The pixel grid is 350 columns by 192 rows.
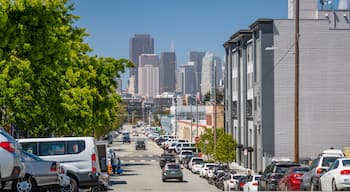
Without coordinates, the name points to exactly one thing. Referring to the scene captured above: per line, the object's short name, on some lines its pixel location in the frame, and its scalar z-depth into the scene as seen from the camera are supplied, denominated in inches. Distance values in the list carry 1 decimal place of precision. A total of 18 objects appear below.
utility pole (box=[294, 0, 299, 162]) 1483.8
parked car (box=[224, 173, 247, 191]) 1627.0
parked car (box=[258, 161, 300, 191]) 1242.6
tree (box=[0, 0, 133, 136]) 986.6
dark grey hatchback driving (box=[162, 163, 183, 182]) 2159.2
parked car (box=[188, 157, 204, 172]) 2767.2
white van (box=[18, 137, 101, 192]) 1034.1
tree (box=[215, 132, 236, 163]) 2782.5
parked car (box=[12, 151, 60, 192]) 842.2
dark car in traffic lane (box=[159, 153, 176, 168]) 2843.5
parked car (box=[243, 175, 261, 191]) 1343.5
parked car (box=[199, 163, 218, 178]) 2350.9
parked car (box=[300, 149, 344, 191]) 1010.7
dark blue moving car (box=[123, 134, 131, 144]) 6102.4
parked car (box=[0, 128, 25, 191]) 683.4
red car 1112.8
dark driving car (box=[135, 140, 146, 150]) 4782.5
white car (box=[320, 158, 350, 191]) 879.1
